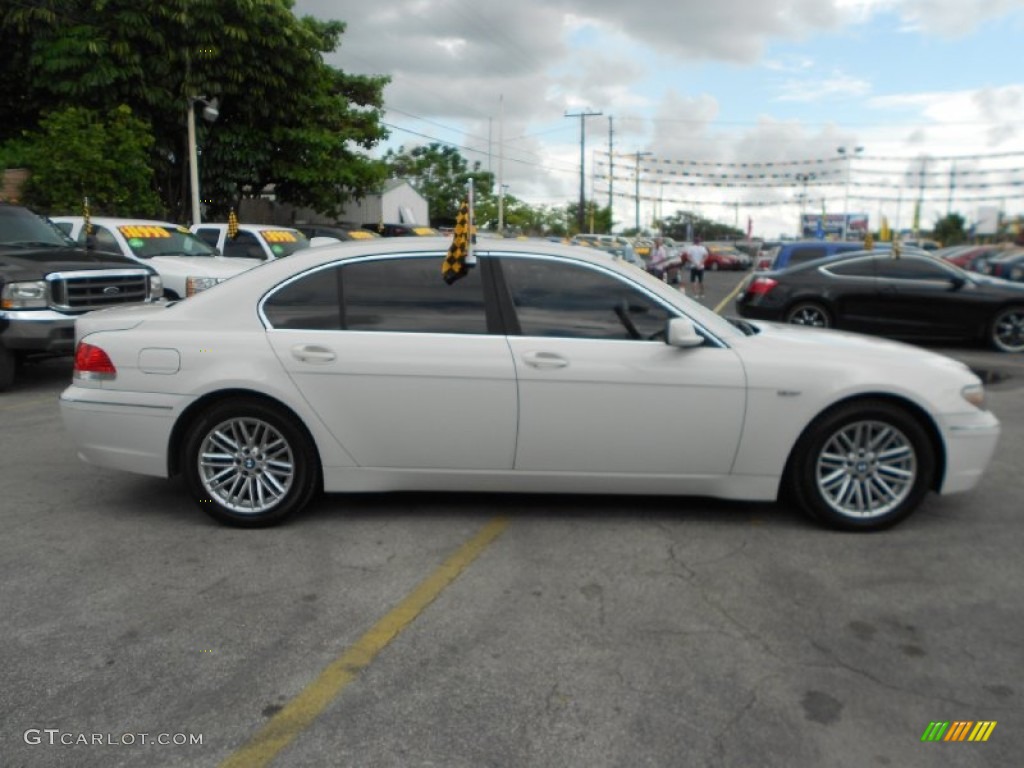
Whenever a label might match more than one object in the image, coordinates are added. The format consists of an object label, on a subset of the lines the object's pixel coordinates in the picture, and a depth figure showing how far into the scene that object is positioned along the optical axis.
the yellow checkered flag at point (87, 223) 12.30
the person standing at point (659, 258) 24.66
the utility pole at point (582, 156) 69.44
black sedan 13.26
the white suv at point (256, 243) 15.53
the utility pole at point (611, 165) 86.44
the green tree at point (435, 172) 76.12
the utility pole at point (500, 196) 46.13
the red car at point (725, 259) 53.12
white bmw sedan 4.84
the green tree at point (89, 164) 19.70
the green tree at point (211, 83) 23.16
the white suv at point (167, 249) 12.13
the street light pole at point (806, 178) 85.30
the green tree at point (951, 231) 87.07
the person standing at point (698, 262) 25.28
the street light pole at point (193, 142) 21.91
